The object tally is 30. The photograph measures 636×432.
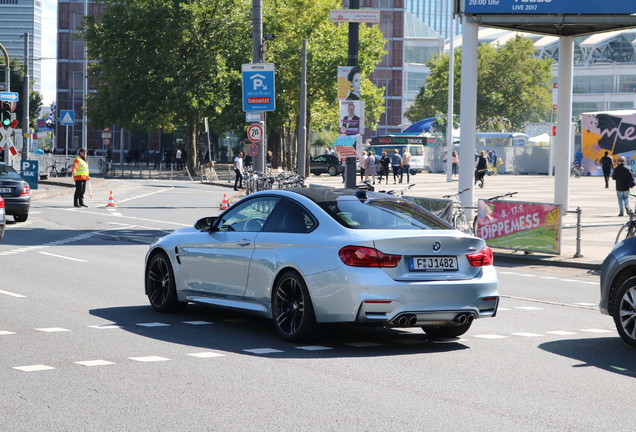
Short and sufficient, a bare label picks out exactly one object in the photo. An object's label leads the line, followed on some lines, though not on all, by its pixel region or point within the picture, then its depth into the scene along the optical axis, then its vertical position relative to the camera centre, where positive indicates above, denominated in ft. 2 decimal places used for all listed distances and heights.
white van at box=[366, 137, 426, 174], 237.86 +6.38
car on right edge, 28.40 -3.22
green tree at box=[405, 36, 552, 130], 298.56 +30.27
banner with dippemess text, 58.34 -2.89
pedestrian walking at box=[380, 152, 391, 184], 178.64 +1.98
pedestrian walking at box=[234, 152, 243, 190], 143.33 +0.61
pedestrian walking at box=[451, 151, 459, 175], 193.26 +3.27
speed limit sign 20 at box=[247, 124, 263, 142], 92.95 +4.09
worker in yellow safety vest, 99.25 -0.49
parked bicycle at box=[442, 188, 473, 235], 62.34 -2.67
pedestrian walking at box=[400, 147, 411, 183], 175.42 +3.28
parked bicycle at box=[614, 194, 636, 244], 51.85 -2.39
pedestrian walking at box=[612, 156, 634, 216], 86.38 -0.02
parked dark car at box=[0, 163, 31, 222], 77.87 -1.86
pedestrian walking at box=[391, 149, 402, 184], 178.40 +2.56
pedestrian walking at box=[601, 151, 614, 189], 152.87 +2.46
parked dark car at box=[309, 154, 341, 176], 221.25 +2.47
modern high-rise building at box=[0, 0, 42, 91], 591.78 +96.51
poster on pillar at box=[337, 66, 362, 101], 65.83 +6.43
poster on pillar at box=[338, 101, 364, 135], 66.33 +4.00
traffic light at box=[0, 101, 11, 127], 112.37 +6.41
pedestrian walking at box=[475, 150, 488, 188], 153.99 +1.50
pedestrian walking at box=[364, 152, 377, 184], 155.63 +1.52
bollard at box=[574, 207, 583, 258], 57.88 -3.69
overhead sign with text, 66.13 +11.95
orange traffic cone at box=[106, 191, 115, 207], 100.73 -3.21
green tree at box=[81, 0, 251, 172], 184.03 +22.54
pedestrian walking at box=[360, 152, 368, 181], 154.70 +1.91
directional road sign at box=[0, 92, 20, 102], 125.99 +9.67
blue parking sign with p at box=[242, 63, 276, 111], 87.76 +8.11
